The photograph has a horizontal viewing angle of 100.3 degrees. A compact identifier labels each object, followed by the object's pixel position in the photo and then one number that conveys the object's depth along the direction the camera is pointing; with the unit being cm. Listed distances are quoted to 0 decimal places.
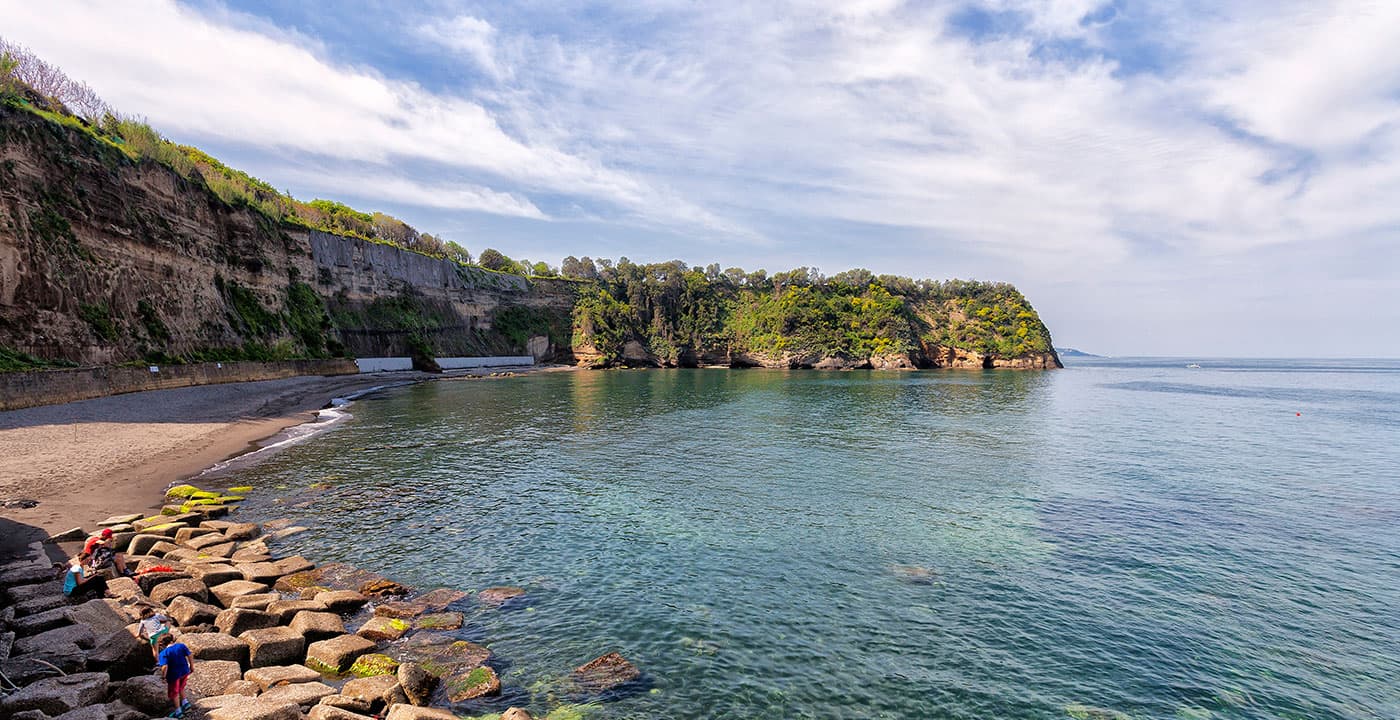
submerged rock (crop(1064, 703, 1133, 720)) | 997
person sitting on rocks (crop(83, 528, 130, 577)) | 1341
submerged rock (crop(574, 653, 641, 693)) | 1070
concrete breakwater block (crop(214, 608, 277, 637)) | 1148
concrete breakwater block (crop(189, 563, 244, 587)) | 1358
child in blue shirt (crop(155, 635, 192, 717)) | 847
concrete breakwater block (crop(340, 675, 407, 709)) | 943
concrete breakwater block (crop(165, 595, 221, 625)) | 1160
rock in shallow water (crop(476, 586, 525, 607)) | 1408
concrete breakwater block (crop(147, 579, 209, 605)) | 1266
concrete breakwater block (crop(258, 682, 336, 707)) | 895
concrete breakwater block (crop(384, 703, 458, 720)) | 862
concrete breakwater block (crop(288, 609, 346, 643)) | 1133
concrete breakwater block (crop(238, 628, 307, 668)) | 1056
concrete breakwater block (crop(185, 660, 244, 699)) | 930
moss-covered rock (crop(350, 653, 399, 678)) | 1057
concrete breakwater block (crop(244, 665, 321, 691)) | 964
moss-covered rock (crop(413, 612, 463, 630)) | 1264
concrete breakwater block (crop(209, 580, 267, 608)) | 1304
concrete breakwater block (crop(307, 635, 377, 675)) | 1061
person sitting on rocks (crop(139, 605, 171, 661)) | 993
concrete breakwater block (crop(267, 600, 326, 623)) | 1208
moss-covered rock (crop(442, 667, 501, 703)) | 1023
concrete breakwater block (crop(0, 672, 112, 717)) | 747
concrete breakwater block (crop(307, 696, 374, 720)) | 834
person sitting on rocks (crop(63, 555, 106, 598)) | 1203
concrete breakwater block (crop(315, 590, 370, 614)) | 1303
